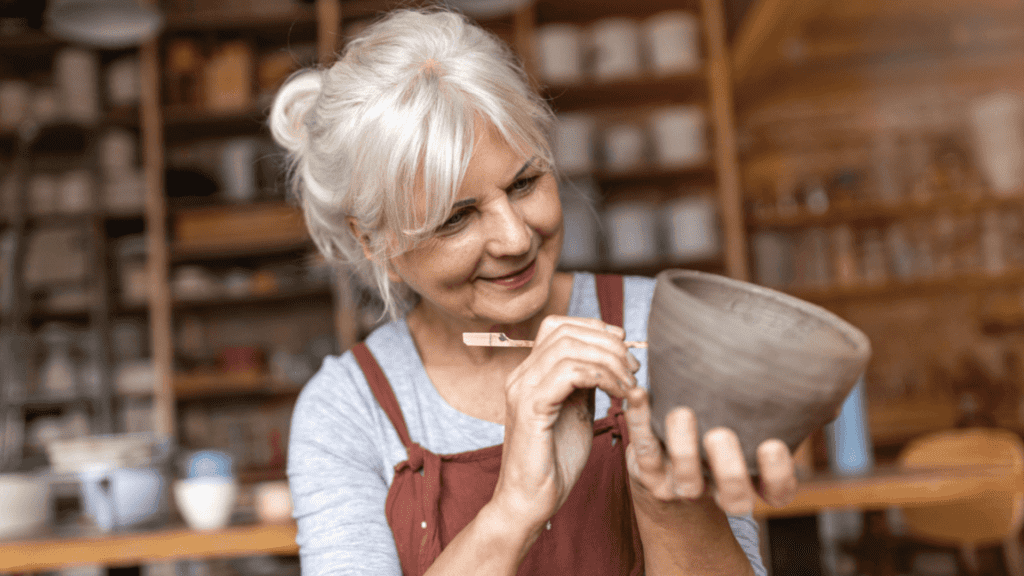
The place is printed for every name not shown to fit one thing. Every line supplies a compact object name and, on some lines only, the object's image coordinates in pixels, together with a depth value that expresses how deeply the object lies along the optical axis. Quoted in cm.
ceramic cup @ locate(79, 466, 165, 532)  158
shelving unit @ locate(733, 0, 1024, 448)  363
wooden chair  229
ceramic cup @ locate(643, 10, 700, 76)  328
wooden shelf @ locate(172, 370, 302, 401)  335
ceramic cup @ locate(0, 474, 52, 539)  159
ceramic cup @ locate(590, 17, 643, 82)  331
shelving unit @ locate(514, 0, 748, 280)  328
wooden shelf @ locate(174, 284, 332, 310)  341
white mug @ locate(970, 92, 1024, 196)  362
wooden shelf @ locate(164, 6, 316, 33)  342
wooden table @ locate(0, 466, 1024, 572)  144
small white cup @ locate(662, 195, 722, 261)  322
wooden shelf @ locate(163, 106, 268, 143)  342
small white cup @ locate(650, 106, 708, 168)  329
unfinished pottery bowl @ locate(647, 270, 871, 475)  53
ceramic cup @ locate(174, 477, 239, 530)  154
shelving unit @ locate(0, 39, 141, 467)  332
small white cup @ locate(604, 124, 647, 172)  331
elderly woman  89
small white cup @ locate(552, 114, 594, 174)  323
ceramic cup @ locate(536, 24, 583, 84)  327
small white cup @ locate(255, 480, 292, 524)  158
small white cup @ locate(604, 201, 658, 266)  323
